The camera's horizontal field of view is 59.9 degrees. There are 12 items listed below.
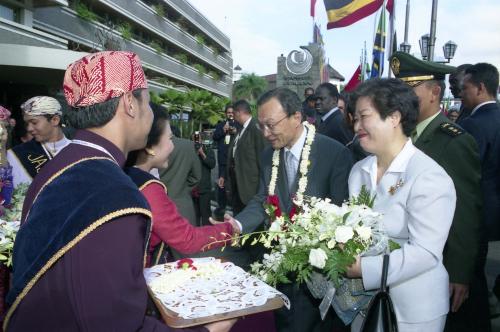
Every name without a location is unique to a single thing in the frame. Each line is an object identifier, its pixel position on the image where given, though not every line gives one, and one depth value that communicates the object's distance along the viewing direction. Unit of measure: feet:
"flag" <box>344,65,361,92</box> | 39.86
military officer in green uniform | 9.64
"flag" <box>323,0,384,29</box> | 34.94
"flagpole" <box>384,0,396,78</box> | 34.94
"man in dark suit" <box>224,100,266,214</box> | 23.79
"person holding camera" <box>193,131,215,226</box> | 29.04
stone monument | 64.39
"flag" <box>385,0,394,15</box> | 37.09
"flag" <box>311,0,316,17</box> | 72.37
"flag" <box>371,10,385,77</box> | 41.04
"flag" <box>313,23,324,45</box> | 89.60
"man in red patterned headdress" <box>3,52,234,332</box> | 4.62
